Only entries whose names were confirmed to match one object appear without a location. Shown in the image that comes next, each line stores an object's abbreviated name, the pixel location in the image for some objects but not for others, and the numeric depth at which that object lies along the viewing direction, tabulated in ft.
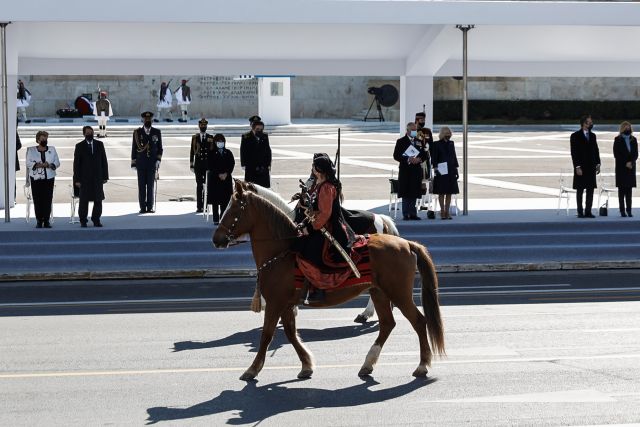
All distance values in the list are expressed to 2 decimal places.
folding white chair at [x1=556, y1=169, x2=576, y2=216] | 75.92
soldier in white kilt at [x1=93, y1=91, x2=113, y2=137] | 150.71
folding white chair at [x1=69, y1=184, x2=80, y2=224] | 70.49
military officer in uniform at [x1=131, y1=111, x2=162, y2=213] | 75.41
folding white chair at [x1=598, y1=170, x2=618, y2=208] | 79.91
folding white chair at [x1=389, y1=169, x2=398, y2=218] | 72.61
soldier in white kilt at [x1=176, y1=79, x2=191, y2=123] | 172.45
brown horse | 38.47
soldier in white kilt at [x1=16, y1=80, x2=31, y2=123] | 159.63
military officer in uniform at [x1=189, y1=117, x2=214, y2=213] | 74.69
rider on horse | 38.40
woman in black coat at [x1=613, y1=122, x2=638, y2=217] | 73.26
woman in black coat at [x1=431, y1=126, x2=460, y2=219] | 71.77
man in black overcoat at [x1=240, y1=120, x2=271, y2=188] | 71.56
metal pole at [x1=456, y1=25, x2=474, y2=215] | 71.20
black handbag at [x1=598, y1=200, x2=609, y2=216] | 74.54
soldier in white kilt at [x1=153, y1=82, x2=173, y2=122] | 172.35
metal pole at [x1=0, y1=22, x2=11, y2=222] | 66.95
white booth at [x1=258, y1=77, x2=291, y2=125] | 165.07
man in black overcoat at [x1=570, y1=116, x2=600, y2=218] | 72.90
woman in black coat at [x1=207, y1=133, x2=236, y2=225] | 69.77
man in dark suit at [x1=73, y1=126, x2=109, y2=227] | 69.00
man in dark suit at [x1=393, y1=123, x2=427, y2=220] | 71.26
